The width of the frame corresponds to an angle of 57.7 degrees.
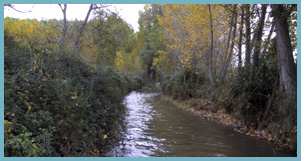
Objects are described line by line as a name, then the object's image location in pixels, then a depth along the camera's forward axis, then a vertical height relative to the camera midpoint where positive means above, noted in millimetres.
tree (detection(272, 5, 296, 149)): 7234 +497
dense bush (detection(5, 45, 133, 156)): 5035 -673
